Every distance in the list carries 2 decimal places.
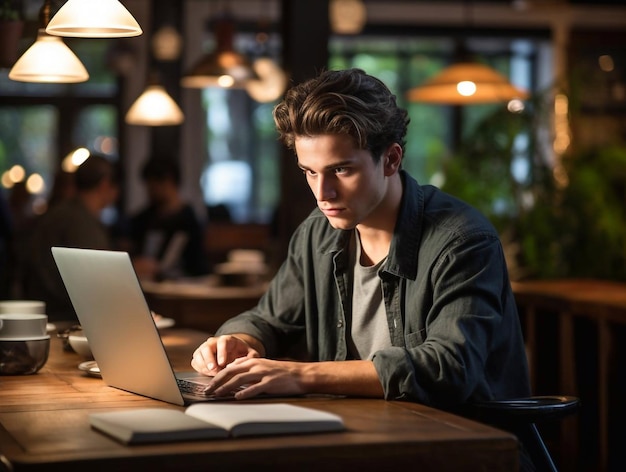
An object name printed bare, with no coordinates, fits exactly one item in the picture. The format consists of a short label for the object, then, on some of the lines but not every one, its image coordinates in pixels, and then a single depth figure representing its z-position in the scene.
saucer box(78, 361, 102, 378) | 3.69
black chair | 3.23
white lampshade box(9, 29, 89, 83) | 4.86
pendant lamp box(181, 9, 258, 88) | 8.89
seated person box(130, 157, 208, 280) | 10.32
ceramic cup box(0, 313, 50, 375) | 3.77
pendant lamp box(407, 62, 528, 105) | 8.18
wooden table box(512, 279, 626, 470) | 6.65
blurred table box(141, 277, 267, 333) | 8.22
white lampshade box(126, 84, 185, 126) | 9.06
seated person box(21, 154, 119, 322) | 8.11
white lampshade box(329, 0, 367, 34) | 13.27
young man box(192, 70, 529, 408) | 3.22
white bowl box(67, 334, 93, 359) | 4.21
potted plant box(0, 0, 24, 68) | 5.21
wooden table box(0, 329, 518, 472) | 2.39
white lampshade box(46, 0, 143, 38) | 4.19
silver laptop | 3.05
